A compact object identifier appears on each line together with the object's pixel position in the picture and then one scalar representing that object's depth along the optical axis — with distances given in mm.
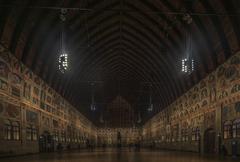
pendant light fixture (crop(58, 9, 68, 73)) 23500
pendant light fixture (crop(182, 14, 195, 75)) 26328
